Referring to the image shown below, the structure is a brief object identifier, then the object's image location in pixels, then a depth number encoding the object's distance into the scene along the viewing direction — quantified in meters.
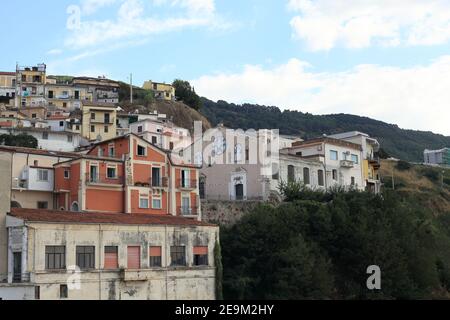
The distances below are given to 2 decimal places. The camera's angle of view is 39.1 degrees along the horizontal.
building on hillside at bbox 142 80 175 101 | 107.25
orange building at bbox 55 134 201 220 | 48.62
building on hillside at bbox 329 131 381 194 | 73.12
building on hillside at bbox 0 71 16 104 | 100.01
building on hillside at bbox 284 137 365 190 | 66.12
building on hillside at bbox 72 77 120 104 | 103.06
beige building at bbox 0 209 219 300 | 37.06
